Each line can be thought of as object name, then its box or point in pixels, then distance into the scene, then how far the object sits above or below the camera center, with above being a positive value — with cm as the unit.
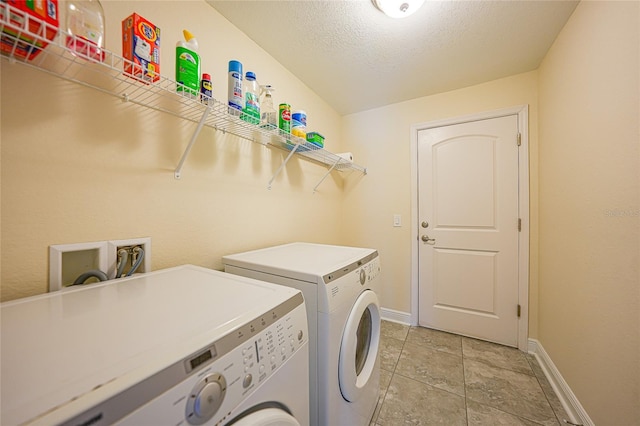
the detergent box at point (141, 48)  80 +59
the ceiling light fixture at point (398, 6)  121 +111
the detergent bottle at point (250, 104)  113 +55
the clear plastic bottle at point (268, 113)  130 +61
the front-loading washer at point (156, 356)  35 -27
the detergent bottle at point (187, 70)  89 +56
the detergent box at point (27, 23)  54 +48
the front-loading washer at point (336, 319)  90 -45
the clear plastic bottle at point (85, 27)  66 +57
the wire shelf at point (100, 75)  59 +49
